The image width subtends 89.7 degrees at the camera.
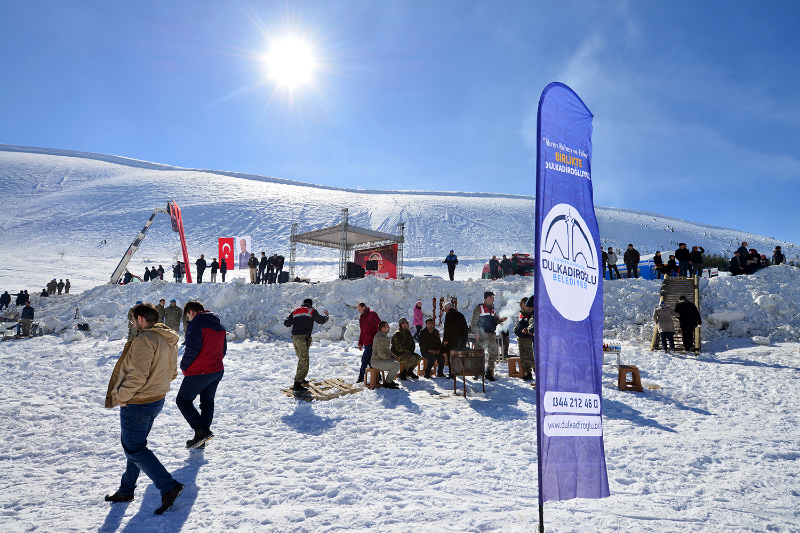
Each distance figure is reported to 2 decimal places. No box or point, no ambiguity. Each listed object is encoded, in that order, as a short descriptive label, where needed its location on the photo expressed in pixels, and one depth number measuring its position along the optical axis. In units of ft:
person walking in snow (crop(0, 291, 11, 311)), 68.09
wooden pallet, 23.15
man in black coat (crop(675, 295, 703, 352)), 35.78
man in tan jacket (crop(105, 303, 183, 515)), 10.66
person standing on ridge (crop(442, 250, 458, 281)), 61.11
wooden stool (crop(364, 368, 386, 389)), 25.26
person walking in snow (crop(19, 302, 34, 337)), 45.83
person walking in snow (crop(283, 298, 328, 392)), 24.04
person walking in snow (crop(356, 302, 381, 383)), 27.78
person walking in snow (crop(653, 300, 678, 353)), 35.88
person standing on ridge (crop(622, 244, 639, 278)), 55.86
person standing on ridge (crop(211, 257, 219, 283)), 68.49
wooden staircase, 43.32
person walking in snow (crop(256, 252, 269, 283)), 68.74
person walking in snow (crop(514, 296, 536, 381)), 26.61
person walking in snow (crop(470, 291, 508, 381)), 27.12
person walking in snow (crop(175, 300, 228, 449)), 15.07
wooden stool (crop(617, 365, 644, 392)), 25.25
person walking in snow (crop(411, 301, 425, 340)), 37.47
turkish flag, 68.90
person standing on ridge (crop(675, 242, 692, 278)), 50.03
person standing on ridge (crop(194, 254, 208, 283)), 68.08
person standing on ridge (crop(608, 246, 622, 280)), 56.90
